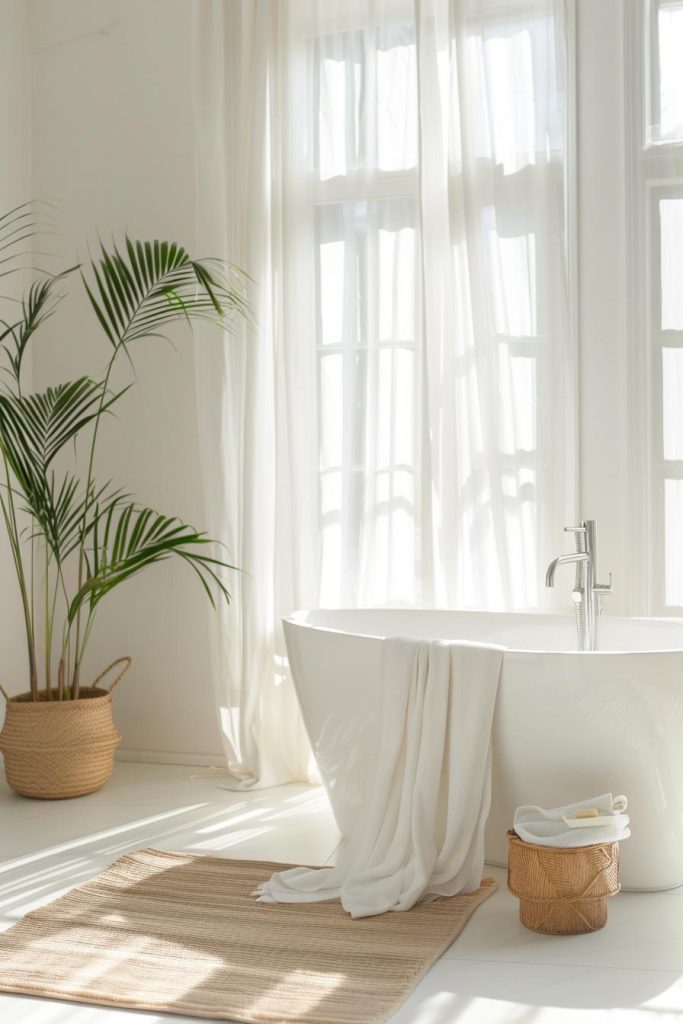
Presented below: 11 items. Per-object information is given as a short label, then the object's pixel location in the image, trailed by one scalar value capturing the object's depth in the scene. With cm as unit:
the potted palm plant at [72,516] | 356
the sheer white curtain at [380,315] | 346
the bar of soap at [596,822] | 251
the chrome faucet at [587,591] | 309
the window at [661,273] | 336
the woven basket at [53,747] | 361
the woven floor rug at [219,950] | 221
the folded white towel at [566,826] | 250
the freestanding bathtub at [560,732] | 261
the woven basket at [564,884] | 248
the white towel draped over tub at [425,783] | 269
